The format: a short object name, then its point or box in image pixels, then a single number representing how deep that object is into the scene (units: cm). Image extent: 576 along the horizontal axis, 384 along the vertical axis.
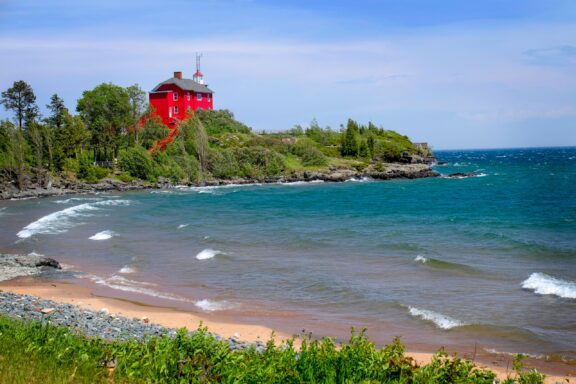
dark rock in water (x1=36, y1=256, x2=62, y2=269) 2766
